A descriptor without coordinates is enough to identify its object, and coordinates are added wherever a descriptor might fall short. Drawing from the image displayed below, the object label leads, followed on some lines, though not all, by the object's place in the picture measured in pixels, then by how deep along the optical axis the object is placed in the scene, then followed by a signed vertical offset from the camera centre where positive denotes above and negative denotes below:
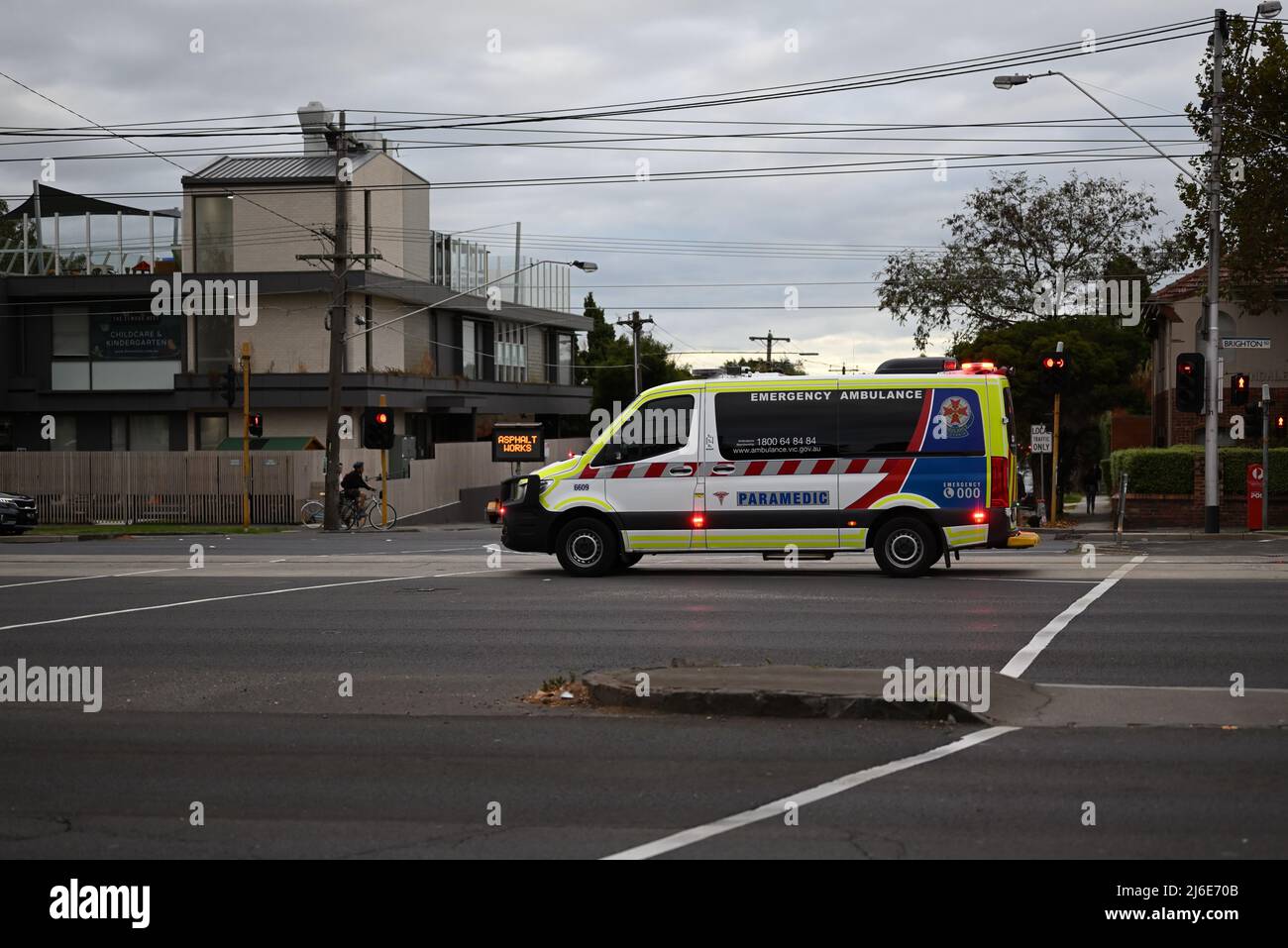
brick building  40.44 +3.82
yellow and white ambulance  18.17 -0.10
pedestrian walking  45.62 -0.64
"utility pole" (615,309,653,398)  71.07 +7.33
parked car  35.50 -0.98
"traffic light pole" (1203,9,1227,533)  30.38 +2.83
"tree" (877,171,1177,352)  56.41 +8.37
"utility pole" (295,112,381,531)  36.03 +3.07
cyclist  37.78 -0.43
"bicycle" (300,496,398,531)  37.94 -1.19
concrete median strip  9.09 -1.57
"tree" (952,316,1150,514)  48.25 +3.43
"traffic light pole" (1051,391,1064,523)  31.53 -0.13
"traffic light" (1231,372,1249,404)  31.36 +1.64
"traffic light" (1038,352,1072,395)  30.70 +2.04
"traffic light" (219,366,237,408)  38.64 +2.38
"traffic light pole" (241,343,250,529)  37.38 +1.04
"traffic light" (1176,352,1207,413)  30.33 +1.80
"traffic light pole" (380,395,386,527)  38.00 -0.51
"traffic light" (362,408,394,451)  37.16 +1.08
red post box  31.70 -0.63
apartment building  47.91 +5.48
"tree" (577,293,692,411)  92.12 +6.60
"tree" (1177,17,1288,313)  30.89 +6.91
